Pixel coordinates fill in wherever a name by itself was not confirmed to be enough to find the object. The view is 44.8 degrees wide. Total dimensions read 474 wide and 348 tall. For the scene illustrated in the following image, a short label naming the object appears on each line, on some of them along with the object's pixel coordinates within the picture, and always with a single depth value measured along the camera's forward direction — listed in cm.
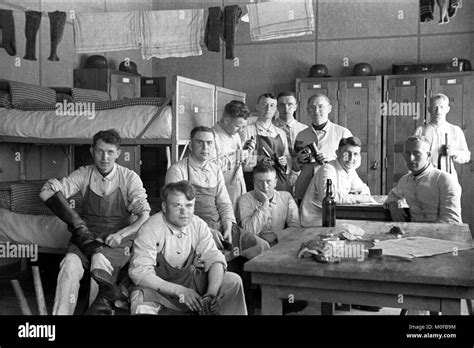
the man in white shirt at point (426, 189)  245
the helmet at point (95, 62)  542
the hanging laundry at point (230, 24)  328
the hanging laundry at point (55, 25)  335
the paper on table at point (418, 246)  171
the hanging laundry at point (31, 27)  340
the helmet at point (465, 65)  523
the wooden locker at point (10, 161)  421
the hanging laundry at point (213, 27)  329
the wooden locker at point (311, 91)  562
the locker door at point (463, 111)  521
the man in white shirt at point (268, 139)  361
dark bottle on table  238
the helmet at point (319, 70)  571
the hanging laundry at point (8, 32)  333
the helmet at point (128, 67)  566
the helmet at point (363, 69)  558
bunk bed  338
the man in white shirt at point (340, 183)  297
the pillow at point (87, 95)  439
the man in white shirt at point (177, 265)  191
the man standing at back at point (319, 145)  337
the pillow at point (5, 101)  389
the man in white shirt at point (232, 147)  330
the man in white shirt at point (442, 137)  394
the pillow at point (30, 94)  391
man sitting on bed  256
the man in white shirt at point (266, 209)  308
